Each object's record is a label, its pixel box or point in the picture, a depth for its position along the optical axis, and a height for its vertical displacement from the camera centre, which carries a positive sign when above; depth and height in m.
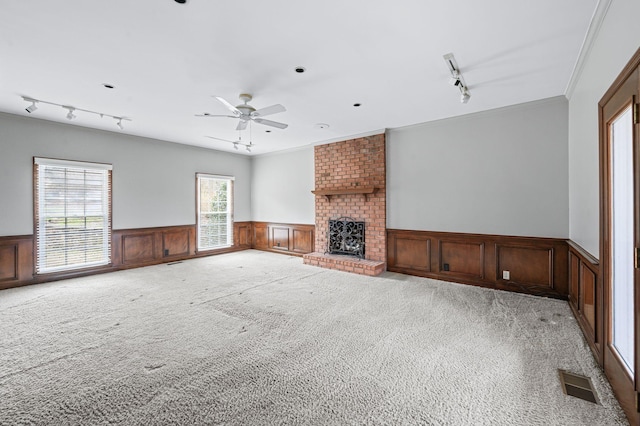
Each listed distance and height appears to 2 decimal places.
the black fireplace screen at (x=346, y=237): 5.80 -0.50
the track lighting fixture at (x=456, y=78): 2.81 +1.52
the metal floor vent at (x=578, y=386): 1.93 -1.25
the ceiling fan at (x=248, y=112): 3.39 +1.28
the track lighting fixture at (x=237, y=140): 5.95 +1.62
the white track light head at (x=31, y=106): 3.79 +1.45
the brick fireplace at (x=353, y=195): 5.46 +0.38
